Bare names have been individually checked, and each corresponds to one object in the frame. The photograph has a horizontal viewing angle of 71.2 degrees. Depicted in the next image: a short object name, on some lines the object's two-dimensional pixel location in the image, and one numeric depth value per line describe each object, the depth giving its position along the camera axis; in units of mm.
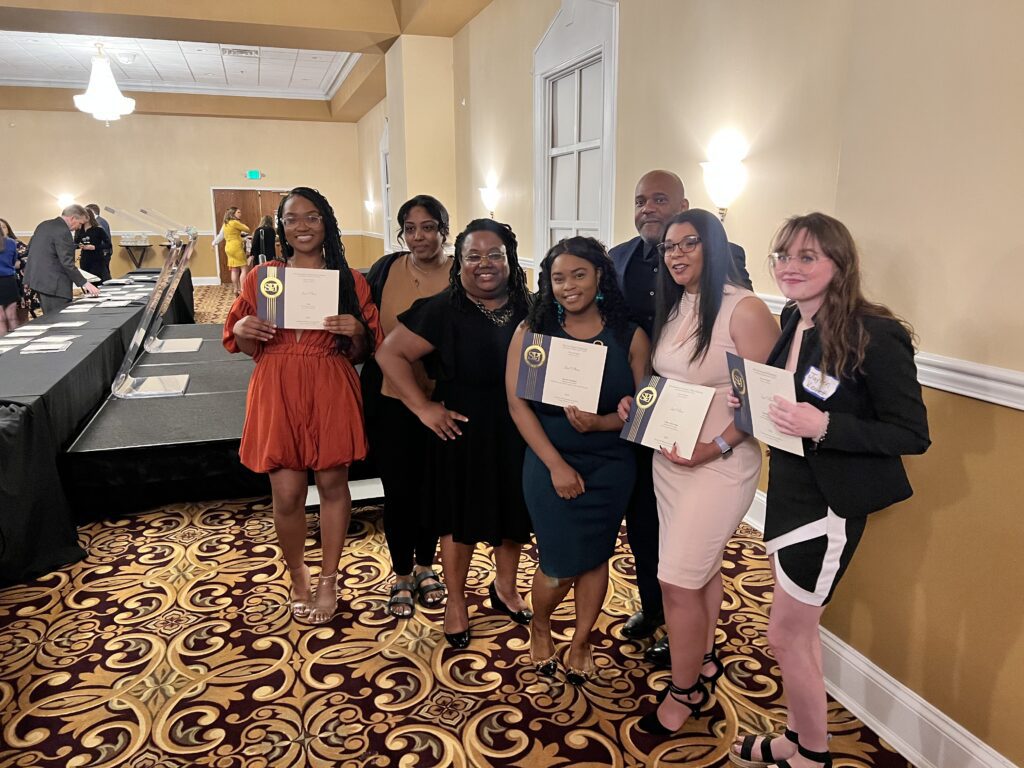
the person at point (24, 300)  9039
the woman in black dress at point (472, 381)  2115
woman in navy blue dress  1896
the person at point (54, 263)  6598
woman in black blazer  1470
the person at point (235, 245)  11339
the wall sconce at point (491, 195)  6656
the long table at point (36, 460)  2805
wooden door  14466
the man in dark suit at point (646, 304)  2295
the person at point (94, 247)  8918
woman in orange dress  2291
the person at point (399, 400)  2428
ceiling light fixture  8641
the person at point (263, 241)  4926
